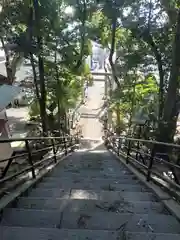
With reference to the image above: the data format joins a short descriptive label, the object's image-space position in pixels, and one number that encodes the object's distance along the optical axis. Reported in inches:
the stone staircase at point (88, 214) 57.6
